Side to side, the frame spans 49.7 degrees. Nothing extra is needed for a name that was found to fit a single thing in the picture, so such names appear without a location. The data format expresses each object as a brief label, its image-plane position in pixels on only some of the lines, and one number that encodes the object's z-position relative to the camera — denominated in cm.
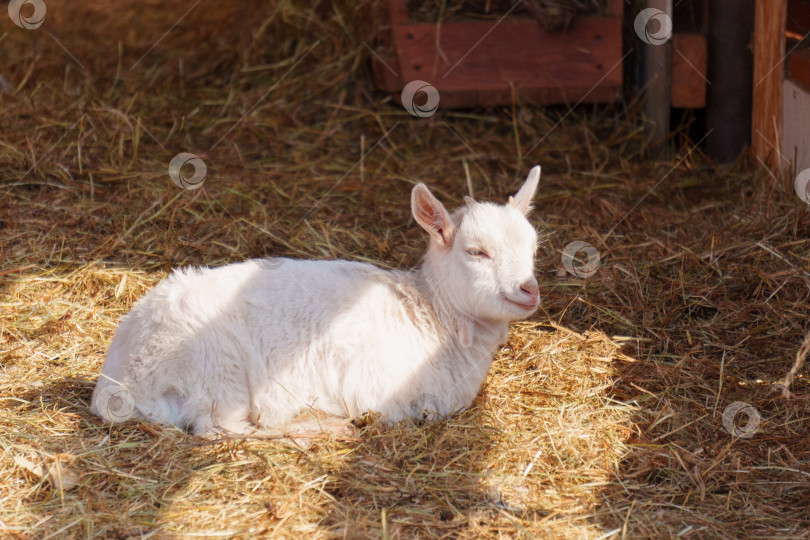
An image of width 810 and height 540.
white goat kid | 355
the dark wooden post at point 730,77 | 600
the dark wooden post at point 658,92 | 609
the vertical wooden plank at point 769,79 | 546
